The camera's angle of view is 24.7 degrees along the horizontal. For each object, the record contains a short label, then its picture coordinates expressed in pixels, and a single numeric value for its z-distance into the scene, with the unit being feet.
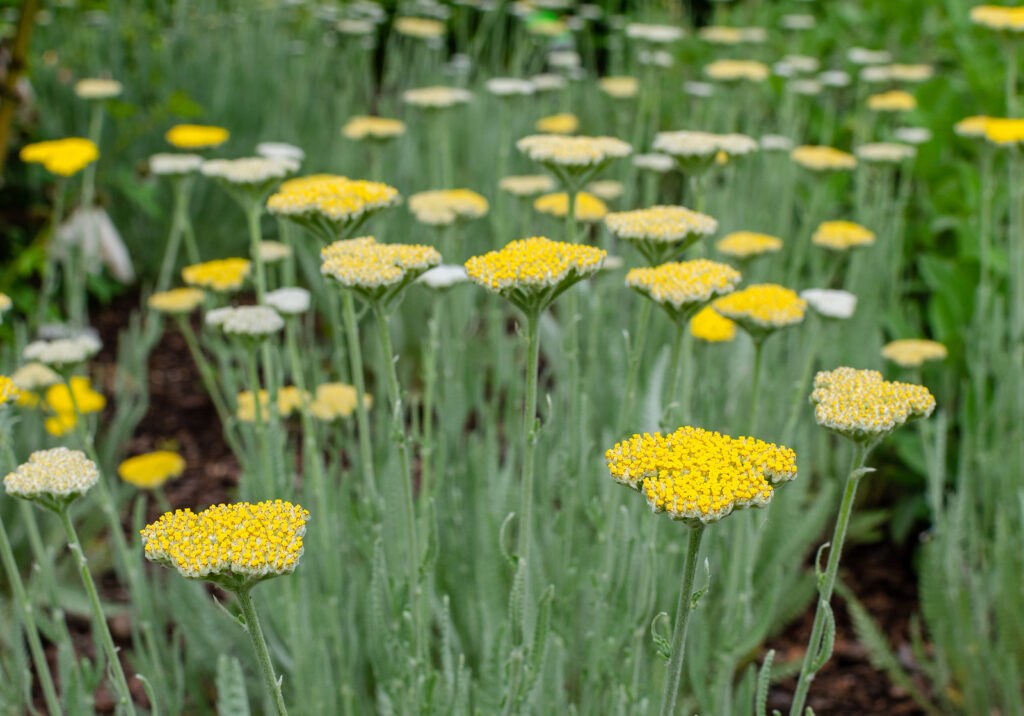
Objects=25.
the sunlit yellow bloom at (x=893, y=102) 6.92
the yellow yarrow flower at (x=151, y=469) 5.06
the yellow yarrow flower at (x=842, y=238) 5.18
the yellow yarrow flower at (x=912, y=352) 5.04
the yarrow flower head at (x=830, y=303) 4.67
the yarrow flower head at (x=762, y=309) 4.31
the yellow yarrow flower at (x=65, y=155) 5.33
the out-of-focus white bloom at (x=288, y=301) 4.73
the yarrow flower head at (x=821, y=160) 5.88
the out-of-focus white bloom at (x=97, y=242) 7.13
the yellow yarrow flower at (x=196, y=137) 6.17
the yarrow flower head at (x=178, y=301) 5.32
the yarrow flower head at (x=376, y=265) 4.01
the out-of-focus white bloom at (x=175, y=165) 5.38
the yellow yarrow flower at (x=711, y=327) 4.84
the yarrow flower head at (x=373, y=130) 5.64
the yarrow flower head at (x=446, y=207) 5.00
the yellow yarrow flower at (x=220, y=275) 4.89
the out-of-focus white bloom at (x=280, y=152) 5.33
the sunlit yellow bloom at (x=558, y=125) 7.23
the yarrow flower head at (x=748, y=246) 5.07
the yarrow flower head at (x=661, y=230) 4.33
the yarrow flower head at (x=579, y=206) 5.13
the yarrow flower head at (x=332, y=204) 4.23
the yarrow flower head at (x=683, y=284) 4.09
